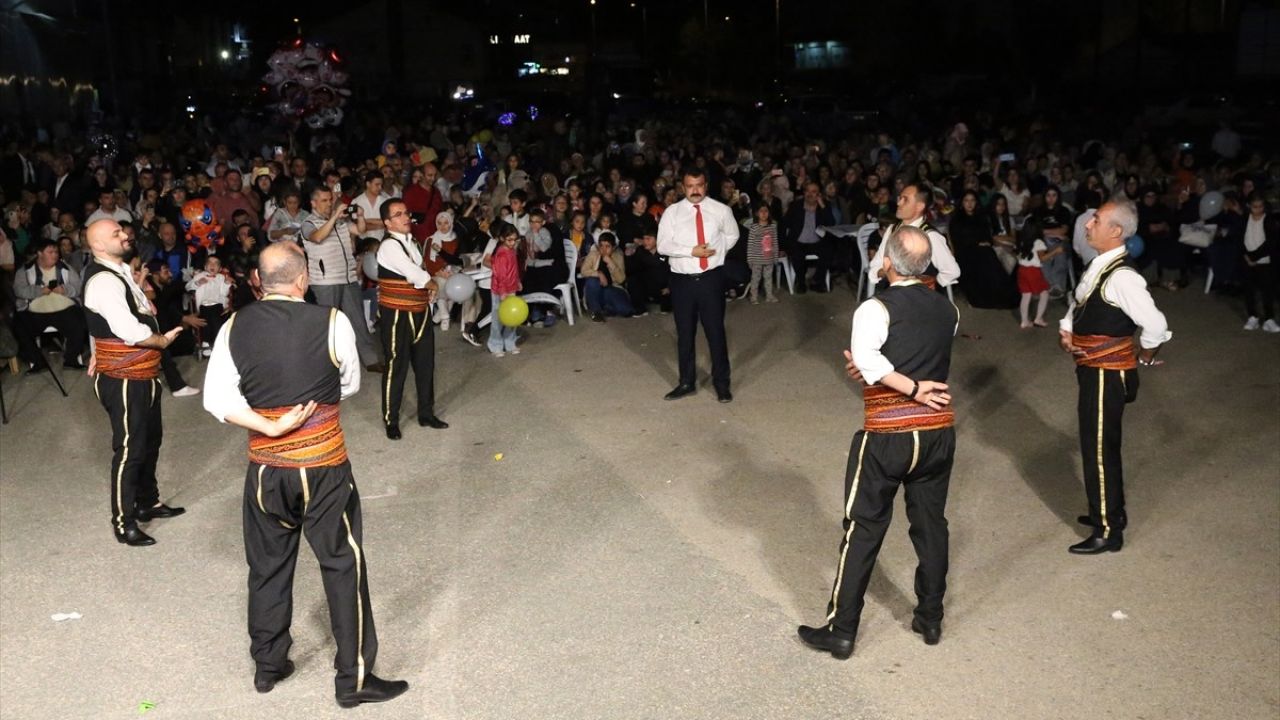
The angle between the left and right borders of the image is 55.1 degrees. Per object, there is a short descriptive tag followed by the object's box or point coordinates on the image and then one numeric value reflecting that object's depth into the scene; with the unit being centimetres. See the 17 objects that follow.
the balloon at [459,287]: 1055
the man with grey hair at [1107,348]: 570
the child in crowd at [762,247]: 1269
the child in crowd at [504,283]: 1069
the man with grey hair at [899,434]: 463
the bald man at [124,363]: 588
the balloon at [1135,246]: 1246
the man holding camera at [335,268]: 903
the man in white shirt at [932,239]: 694
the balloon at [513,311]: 1048
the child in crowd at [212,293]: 1070
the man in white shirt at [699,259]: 867
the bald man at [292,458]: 432
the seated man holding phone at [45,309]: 1021
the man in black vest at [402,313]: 773
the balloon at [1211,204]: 1330
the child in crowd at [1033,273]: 1147
